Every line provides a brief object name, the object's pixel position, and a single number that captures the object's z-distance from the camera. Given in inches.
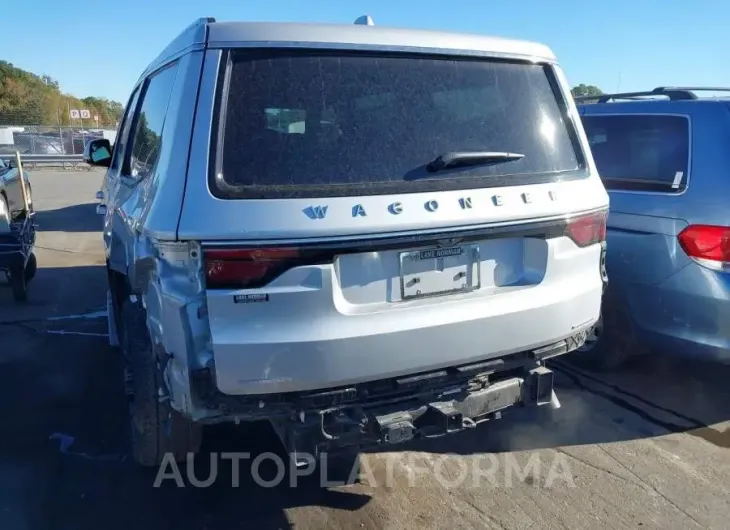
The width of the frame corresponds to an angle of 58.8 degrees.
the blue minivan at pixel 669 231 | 160.4
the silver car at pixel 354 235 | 94.1
